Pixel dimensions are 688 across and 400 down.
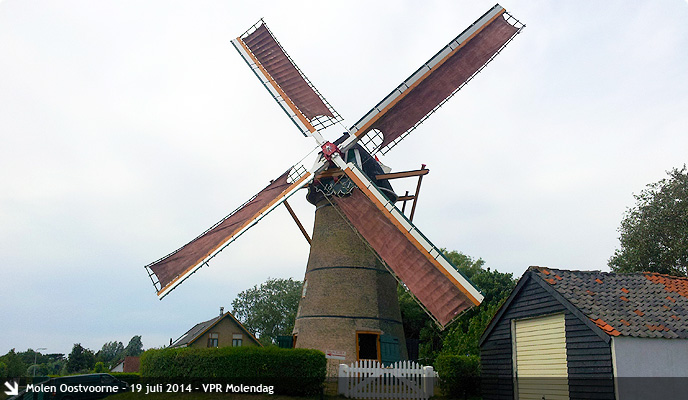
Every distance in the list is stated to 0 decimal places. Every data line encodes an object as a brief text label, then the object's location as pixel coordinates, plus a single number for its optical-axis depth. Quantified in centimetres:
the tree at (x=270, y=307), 5441
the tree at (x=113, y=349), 12101
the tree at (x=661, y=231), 2612
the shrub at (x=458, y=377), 1619
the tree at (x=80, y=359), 7797
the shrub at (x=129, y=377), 2558
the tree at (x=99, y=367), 4600
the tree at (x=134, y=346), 11375
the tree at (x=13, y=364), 5158
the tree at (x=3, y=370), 4448
